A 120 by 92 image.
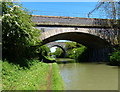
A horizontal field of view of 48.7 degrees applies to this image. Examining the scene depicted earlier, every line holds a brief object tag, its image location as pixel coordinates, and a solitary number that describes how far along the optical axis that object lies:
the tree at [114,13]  16.27
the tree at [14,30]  6.74
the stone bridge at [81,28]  13.89
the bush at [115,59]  13.39
